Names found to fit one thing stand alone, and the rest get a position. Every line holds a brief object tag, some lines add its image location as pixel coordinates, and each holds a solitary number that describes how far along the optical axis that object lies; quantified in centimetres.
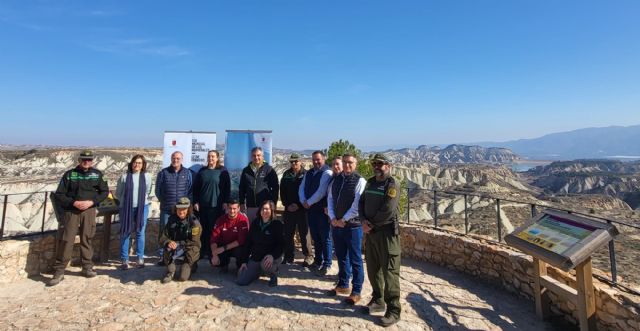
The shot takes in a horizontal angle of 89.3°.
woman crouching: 515
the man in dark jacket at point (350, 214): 448
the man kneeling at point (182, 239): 530
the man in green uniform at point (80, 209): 522
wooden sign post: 353
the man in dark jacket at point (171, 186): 579
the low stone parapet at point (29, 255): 521
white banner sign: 725
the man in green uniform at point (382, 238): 400
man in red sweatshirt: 541
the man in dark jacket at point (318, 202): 528
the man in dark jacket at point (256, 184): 580
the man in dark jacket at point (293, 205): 571
